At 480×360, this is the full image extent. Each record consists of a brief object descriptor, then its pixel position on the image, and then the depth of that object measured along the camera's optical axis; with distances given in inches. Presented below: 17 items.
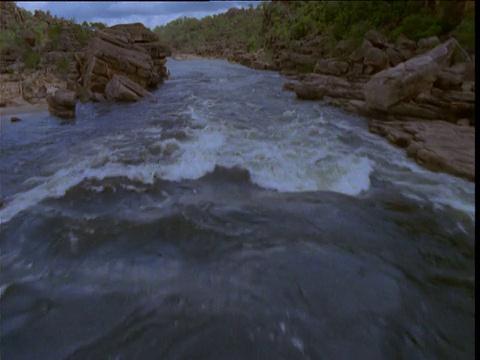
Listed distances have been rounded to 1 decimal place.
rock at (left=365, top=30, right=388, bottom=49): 869.8
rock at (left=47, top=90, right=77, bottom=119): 557.6
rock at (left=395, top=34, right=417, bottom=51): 813.2
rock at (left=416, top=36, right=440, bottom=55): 743.1
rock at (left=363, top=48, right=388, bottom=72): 812.0
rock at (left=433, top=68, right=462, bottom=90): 496.4
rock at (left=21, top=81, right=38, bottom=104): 681.8
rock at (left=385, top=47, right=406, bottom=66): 791.7
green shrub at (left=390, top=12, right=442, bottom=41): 799.1
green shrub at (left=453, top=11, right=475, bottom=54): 646.5
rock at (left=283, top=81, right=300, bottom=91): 836.7
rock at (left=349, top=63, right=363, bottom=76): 843.4
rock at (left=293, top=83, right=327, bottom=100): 709.9
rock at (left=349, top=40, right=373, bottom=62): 848.9
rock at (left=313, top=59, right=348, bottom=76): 886.4
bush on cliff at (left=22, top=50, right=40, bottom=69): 1026.4
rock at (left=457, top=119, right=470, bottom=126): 439.8
